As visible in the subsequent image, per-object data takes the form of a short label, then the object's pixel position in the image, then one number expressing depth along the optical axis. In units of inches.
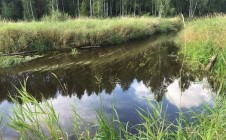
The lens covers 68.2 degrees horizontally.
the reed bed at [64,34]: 335.0
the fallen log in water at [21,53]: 313.1
